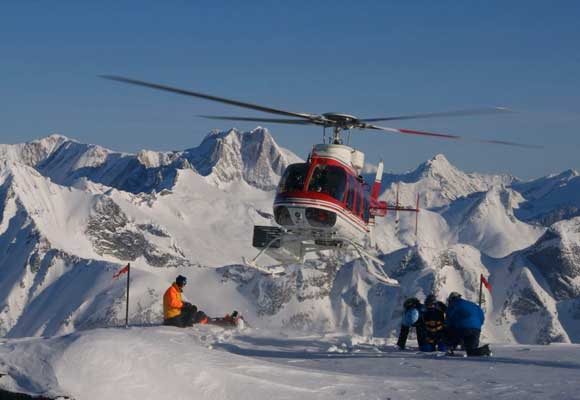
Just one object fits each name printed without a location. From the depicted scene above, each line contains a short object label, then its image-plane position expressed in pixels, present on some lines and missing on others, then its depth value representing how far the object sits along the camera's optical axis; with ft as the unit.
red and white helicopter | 96.22
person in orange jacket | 83.41
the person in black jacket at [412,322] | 79.00
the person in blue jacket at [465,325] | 71.10
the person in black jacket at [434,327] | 77.56
